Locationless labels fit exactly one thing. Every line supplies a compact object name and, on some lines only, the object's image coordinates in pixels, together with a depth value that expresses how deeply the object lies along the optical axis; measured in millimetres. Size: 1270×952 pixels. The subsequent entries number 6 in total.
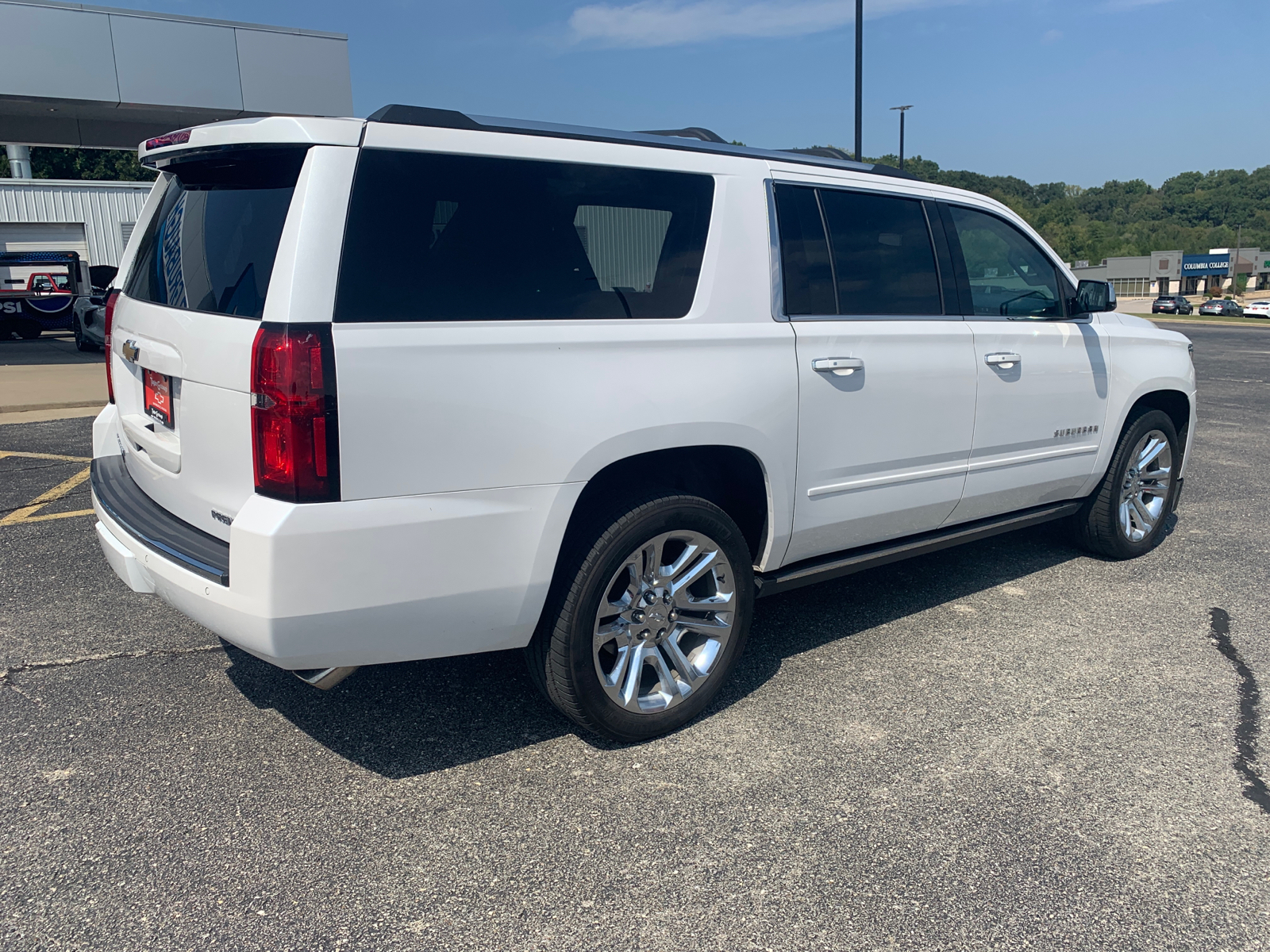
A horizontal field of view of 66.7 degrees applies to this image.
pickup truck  24156
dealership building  17812
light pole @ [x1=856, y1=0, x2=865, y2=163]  17406
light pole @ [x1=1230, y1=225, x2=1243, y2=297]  108075
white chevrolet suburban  2547
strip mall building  105000
